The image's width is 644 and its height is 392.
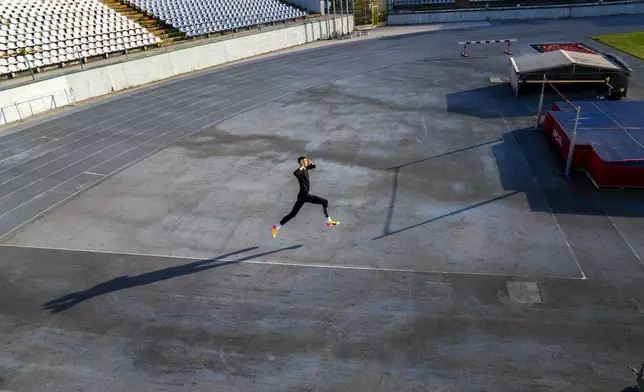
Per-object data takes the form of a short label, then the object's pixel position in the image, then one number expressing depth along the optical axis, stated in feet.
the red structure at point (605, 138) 36.63
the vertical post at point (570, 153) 38.65
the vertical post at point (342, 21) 130.22
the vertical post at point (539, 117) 49.23
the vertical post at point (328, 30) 124.88
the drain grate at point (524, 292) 25.48
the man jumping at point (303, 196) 31.35
